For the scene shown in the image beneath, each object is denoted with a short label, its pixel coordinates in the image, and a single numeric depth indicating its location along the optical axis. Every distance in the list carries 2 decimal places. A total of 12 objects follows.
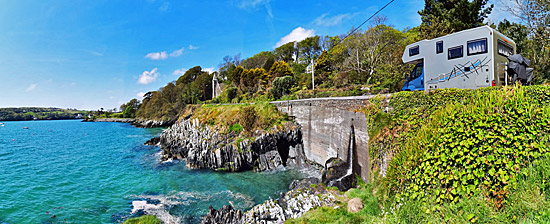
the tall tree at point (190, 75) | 89.94
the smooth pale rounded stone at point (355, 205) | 8.13
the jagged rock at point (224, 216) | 10.28
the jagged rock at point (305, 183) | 12.82
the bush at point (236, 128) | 21.74
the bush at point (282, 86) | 36.75
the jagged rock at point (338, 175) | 11.93
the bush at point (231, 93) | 47.12
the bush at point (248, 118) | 21.98
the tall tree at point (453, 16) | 20.28
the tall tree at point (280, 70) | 46.70
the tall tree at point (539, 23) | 15.45
